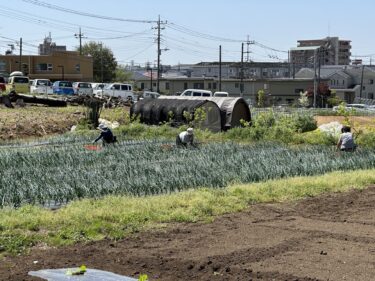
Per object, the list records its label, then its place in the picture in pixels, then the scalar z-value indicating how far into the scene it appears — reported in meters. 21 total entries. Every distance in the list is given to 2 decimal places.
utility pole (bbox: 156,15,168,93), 63.45
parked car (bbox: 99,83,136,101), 46.53
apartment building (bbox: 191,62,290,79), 118.36
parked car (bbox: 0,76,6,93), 36.91
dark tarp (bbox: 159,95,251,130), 26.81
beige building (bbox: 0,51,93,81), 71.38
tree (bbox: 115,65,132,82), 95.03
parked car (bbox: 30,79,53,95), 45.79
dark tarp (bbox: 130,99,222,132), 26.41
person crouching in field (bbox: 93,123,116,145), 18.91
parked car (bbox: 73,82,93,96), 47.34
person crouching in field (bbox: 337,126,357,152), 16.50
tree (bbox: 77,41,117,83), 88.12
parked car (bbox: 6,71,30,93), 43.09
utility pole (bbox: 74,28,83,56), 89.00
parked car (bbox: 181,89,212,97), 40.25
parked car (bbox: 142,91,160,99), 49.26
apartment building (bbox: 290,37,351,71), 137.91
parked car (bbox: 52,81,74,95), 45.66
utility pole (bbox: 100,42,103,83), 84.04
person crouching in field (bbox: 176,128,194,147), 18.31
